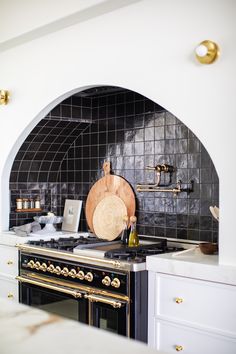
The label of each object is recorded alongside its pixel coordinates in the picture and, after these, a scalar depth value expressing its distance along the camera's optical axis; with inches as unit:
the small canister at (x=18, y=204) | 198.5
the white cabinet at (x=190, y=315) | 115.7
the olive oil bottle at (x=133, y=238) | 159.5
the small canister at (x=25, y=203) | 200.2
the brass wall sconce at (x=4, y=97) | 189.3
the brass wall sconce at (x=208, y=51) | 118.5
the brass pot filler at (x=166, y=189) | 159.2
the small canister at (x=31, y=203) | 202.2
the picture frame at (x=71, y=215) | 196.1
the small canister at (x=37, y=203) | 203.3
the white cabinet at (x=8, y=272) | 178.1
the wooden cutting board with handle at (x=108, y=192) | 176.7
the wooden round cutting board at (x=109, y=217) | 178.0
